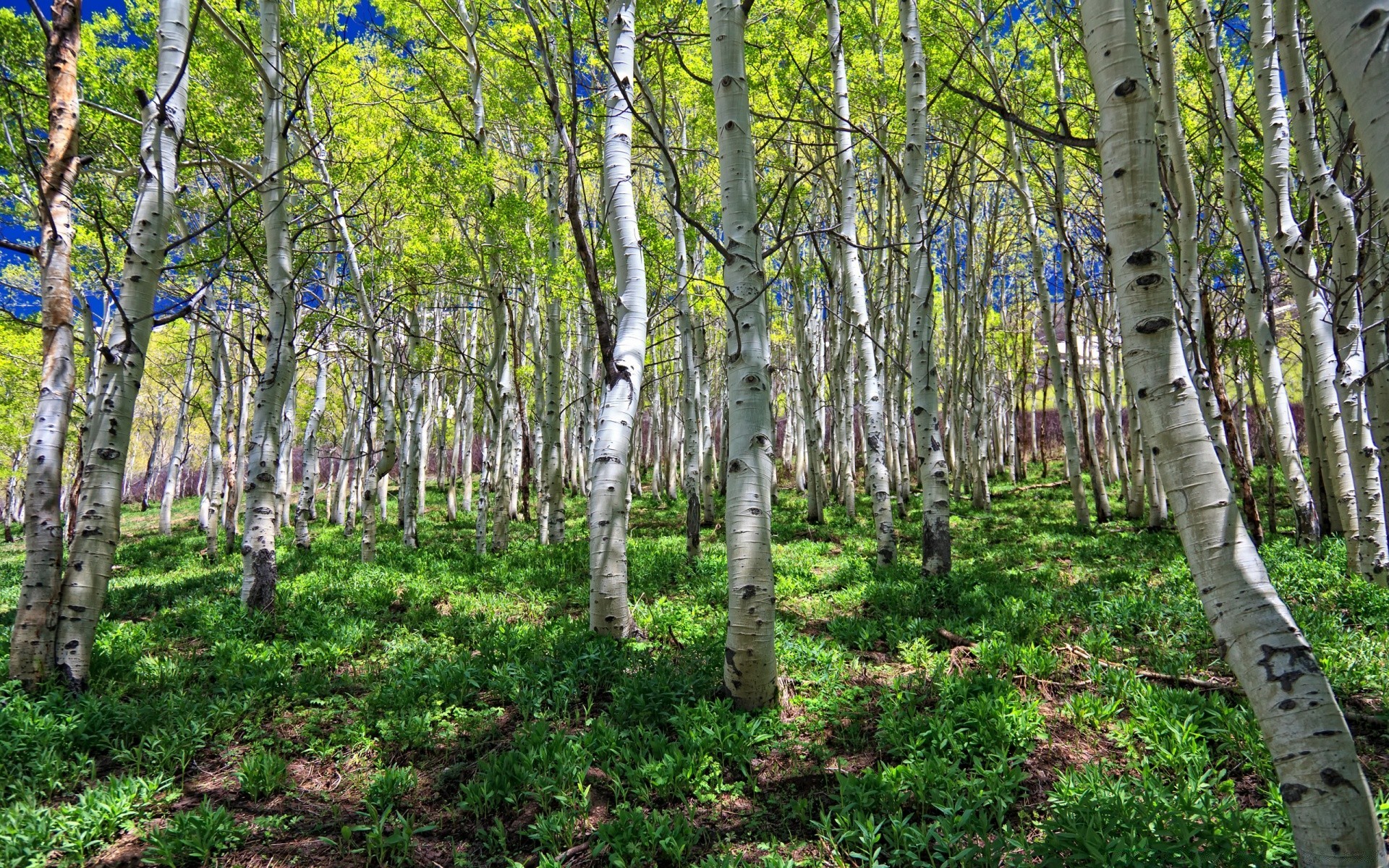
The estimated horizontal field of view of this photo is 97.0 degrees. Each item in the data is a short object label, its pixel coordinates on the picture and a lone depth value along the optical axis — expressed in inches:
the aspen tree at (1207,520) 72.7
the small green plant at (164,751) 133.7
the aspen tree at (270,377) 253.1
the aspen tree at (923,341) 264.5
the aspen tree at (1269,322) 207.9
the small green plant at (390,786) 123.6
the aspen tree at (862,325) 310.5
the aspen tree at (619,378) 187.8
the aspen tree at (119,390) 157.1
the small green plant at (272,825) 115.9
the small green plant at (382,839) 108.0
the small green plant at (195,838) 106.3
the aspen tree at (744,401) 142.1
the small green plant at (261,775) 128.6
